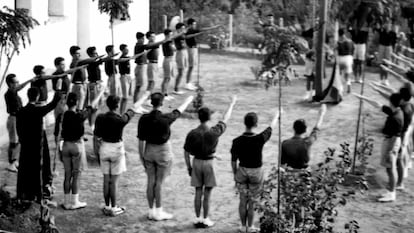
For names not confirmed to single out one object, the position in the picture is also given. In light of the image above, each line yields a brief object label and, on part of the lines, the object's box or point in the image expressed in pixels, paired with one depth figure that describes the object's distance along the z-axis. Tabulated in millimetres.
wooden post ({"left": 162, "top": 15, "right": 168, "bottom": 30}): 22930
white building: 14570
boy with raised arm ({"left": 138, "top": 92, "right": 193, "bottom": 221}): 10539
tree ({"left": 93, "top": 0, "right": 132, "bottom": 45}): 14211
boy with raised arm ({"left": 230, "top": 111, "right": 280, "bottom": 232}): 9891
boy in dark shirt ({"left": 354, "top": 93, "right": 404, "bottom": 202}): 11453
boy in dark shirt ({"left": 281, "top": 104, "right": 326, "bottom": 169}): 10062
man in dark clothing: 10430
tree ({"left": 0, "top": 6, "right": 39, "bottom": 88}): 9906
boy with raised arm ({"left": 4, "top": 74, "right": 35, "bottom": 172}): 11867
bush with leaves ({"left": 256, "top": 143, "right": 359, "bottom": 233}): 8734
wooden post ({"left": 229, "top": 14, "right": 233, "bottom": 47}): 24484
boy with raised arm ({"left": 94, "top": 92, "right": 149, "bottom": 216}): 10547
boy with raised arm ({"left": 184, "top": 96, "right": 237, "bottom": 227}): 10242
